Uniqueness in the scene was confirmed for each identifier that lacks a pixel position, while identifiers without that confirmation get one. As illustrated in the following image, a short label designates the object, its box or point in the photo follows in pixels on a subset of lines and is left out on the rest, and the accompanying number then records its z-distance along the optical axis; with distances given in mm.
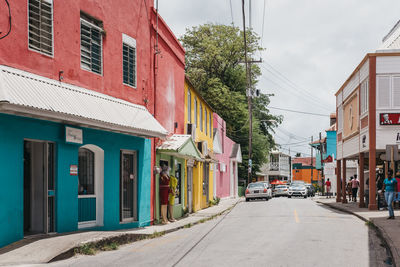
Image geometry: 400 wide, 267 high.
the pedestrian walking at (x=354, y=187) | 31347
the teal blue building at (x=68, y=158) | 10234
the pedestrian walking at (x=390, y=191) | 17406
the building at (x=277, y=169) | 89344
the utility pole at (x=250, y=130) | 43812
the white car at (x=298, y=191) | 48447
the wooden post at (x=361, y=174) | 25297
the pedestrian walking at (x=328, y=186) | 43625
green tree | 49281
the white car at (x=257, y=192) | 37094
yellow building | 23797
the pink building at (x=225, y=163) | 36797
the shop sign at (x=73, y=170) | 12562
